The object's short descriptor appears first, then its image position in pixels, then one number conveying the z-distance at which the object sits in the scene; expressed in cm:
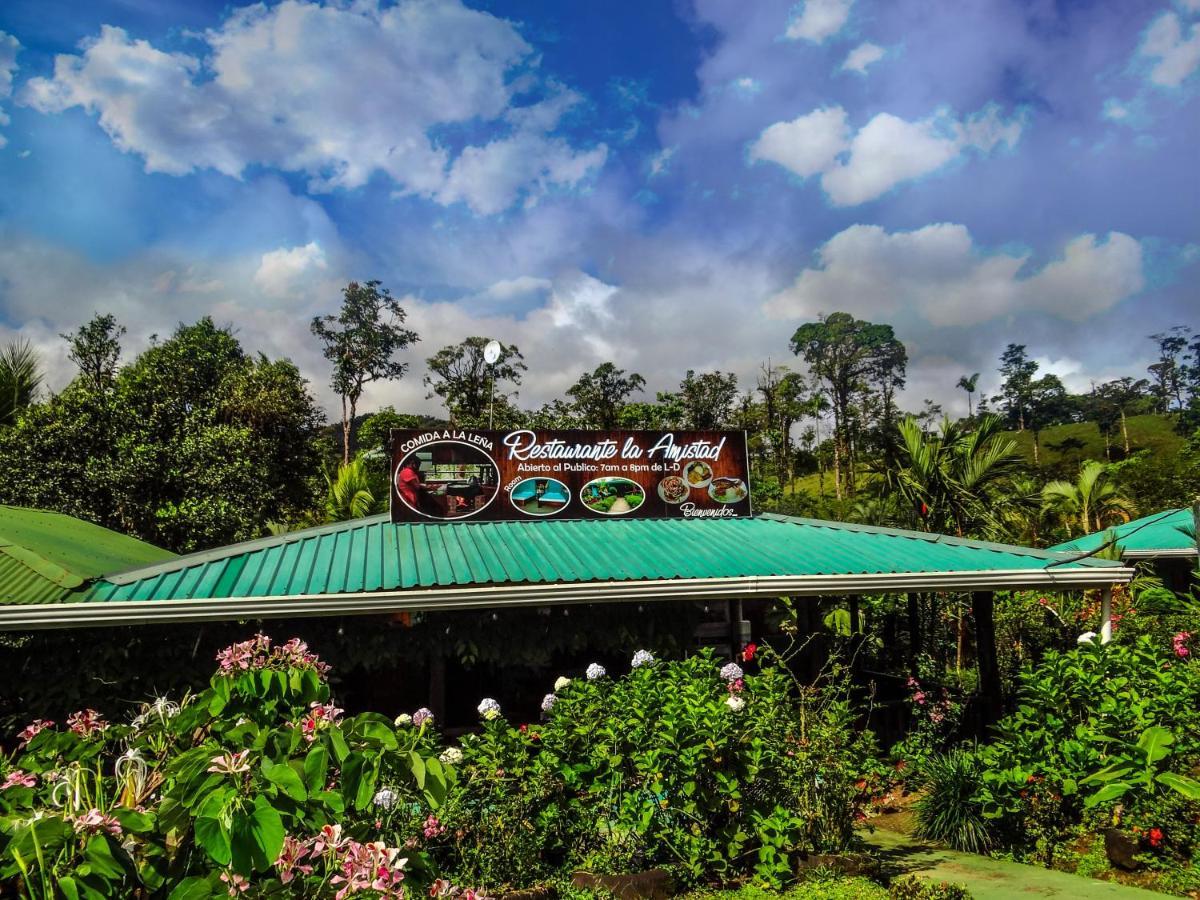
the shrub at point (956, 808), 712
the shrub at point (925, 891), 508
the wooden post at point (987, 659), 984
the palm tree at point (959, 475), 1397
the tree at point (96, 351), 2292
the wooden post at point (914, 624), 1239
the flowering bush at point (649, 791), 561
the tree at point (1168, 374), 8769
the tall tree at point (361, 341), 3969
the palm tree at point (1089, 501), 2198
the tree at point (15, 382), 1812
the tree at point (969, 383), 7894
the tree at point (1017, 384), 8812
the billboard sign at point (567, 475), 1073
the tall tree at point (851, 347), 6892
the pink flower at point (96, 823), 187
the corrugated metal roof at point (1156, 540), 1723
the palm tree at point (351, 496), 2033
